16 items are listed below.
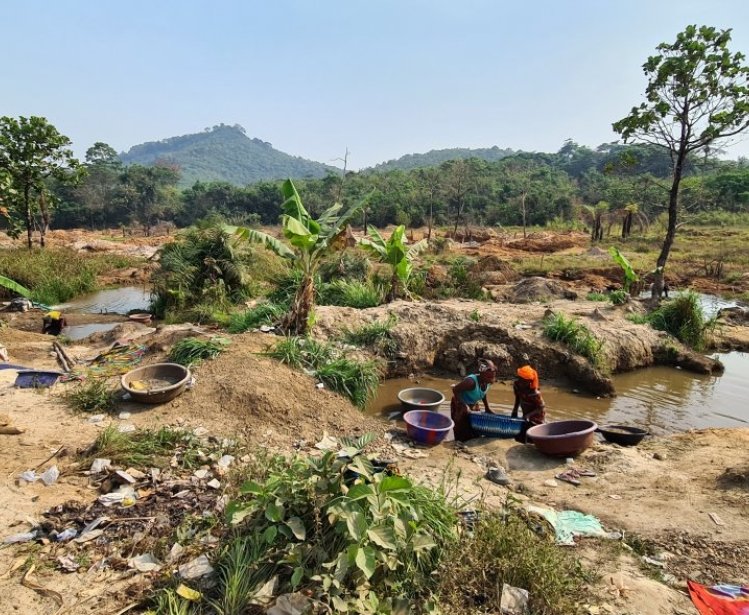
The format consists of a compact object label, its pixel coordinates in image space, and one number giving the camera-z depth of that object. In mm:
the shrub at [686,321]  10531
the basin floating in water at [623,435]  6090
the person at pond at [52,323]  10117
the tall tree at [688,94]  11117
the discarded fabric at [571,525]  3811
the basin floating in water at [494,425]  5910
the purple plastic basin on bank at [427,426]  5672
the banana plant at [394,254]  10422
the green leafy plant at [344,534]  2678
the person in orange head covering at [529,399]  5910
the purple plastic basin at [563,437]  5242
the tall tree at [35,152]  14203
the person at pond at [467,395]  5930
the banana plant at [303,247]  7938
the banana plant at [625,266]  12074
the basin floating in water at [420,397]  6750
